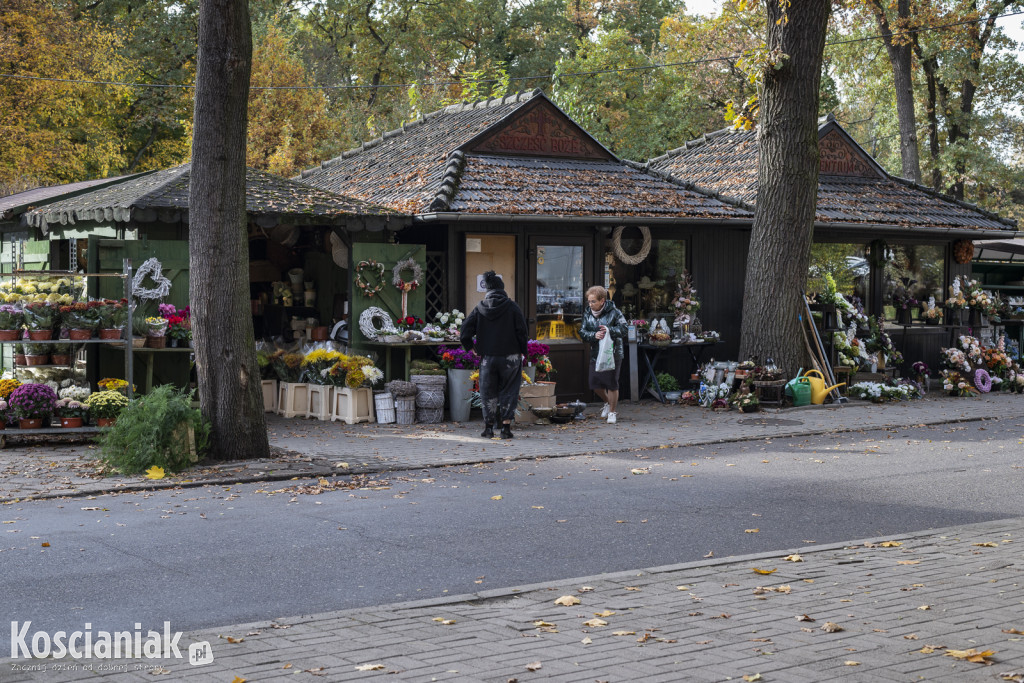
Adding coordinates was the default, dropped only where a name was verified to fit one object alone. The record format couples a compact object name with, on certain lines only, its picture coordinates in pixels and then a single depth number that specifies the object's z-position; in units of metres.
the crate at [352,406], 15.91
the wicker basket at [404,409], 15.91
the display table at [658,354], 19.14
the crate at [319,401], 16.34
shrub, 11.12
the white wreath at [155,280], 14.74
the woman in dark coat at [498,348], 14.25
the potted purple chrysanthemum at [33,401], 12.77
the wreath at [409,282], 16.70
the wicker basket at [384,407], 15.93
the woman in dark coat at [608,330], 16.12
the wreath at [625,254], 19.05
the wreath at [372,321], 16.39
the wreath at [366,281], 16.44
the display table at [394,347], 16.33
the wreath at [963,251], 23.09
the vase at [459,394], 16.25
